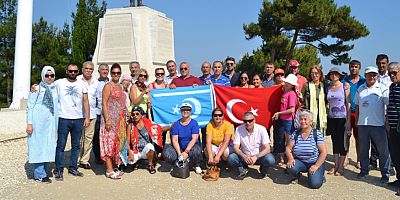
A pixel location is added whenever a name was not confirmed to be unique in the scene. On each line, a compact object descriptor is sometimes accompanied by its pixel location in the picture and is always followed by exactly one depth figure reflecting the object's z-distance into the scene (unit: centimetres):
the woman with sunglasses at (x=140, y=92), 664
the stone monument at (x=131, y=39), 1566
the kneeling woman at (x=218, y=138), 602
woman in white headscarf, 555
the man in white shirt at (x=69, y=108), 586
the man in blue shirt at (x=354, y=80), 627
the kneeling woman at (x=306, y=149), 555
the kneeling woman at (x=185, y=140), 621
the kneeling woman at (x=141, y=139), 631
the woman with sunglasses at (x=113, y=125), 582
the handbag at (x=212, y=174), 580
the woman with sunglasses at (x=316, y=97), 632
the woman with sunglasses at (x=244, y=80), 692
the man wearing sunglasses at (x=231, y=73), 712
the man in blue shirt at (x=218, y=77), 696
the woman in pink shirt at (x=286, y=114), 631
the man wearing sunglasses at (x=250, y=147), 588
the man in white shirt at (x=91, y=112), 625
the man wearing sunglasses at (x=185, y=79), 694
